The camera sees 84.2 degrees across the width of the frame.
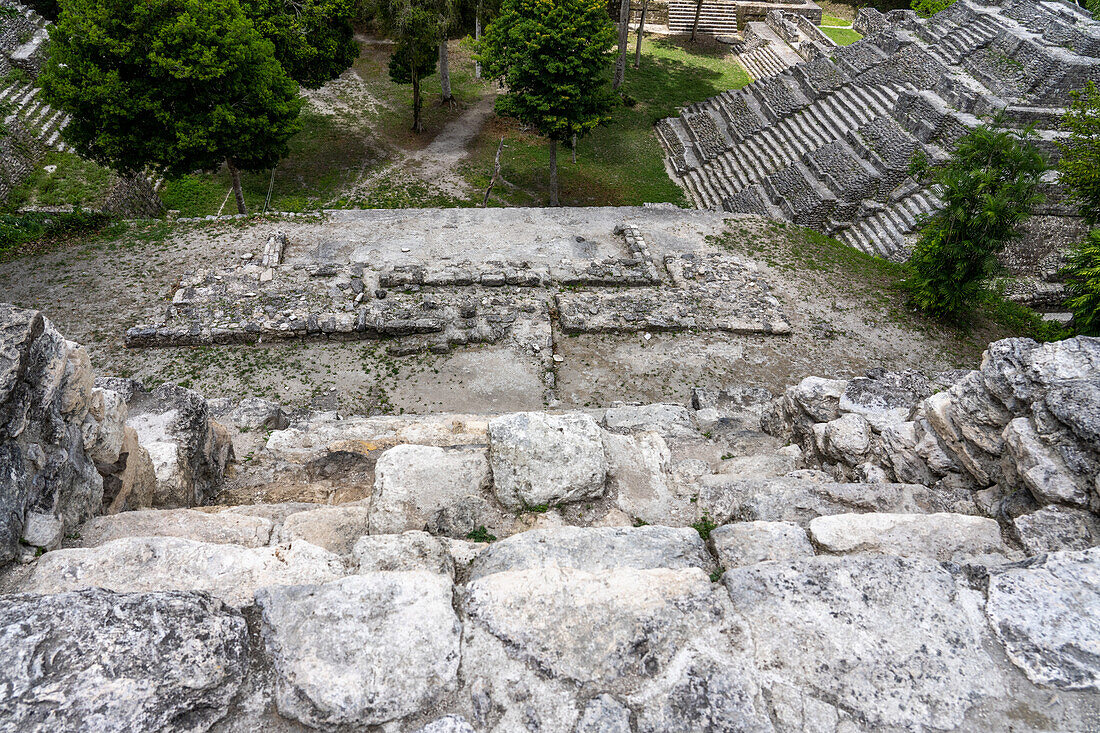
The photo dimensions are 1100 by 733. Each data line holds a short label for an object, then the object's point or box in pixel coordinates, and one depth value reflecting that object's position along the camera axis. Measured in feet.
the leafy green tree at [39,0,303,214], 40.37
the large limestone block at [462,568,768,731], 9.44
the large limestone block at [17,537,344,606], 10.96
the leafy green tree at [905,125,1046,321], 35.81
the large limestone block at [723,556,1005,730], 9.61
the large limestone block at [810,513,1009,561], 13.34
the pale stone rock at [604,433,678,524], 16.93
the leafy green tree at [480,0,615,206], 50.37
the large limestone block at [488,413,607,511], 16.48
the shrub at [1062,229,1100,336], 34.55
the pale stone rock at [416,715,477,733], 9.07
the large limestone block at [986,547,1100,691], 9.76
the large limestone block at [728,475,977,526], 16.25
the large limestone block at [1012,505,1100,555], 13.03
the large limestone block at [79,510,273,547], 13.61
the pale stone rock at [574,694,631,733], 9.22
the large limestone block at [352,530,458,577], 12.11
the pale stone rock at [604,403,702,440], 25.12
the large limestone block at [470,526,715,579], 11.80
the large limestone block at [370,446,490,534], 15.49
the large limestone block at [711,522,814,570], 12.79
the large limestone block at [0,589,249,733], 8.18
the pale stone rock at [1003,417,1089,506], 13.98
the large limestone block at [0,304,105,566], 11.53
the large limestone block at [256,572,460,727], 9.15
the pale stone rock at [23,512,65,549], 11.72
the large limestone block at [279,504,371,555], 14.58
